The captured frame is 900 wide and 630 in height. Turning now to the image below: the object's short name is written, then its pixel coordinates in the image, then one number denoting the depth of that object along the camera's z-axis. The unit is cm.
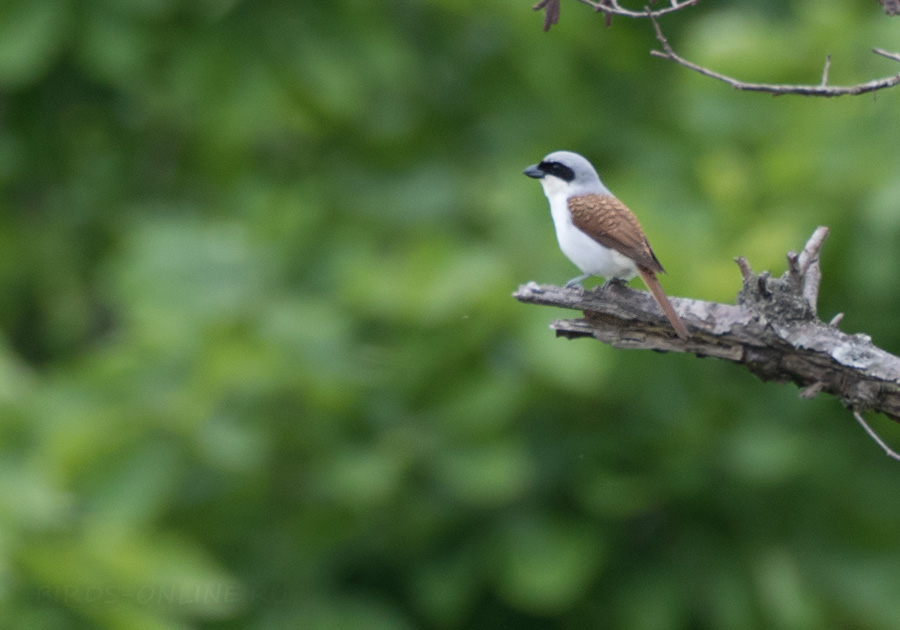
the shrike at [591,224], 819
